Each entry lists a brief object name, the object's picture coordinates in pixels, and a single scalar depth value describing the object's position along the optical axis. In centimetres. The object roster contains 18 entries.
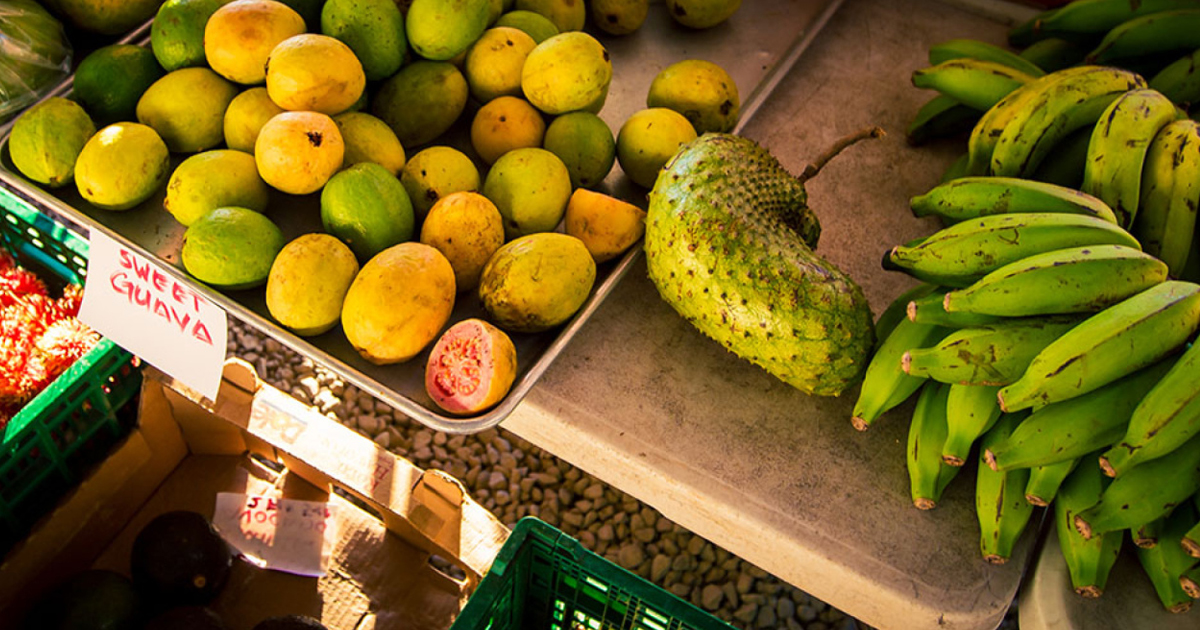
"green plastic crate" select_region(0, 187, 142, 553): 133
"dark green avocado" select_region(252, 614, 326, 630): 126
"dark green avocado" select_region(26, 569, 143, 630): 129
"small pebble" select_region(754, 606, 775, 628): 173
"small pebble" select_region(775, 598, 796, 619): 174
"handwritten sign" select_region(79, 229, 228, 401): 114
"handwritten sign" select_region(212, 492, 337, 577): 151
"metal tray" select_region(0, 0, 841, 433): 108
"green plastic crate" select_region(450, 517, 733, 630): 103
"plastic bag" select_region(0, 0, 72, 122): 133
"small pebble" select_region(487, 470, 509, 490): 191
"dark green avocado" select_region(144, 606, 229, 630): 128
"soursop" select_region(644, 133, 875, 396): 106
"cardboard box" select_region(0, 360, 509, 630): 135
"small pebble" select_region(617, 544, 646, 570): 181
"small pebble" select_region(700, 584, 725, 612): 175
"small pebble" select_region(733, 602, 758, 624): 172
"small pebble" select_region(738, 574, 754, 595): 178
